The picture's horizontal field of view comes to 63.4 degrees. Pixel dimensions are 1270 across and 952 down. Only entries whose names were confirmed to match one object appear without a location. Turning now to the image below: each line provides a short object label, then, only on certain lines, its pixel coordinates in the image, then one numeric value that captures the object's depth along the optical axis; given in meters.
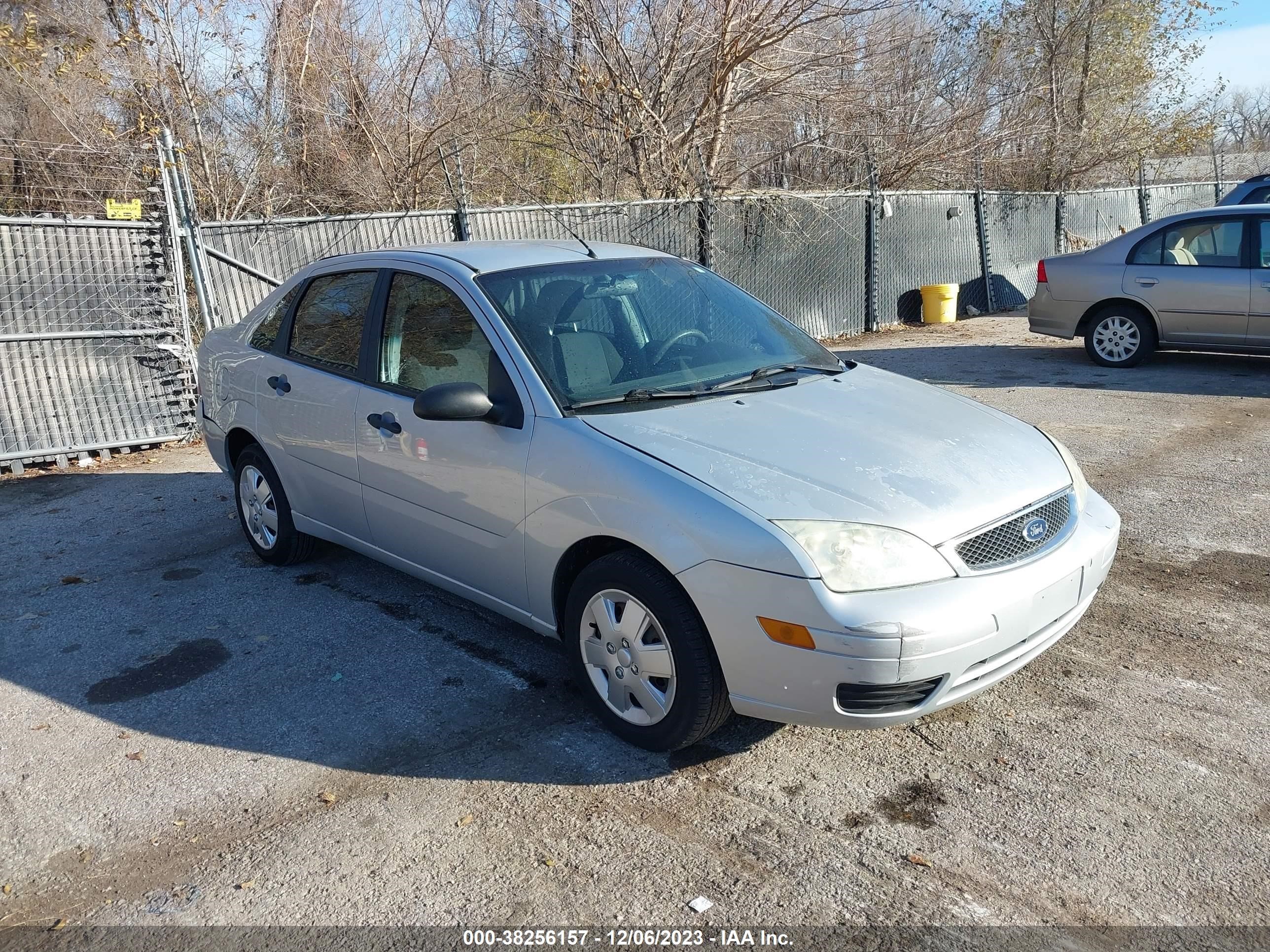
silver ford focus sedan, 3.11
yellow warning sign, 8.61
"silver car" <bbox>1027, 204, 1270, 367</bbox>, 9.52
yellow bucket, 15.12
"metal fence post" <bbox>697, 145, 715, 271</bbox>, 12.82
